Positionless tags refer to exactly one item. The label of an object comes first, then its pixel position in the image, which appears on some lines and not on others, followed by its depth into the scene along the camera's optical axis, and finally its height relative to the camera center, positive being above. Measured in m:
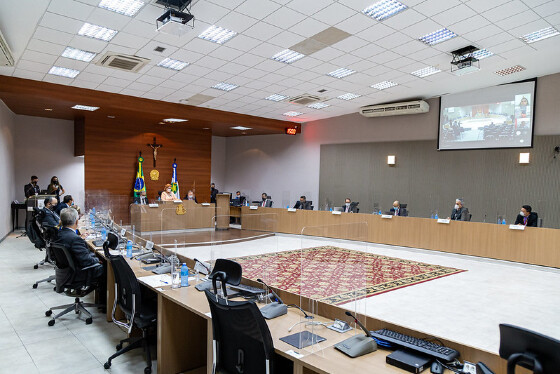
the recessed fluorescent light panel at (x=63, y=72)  7.61 +2.02
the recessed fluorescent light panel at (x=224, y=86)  8.96 +2.13
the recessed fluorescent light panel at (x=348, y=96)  10.10 +2.22
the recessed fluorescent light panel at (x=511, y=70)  7.95 +2.42
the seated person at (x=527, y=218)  7.48 -0.72
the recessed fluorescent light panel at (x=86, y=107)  9.96 +1.68
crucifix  13.13 +0.88
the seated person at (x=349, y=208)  10.41 -0.87
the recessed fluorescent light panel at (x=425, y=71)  8.04 +2.37
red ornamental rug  2.66 -1.58
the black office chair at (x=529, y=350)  1.35 -0.64
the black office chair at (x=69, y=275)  4.11 -1.19
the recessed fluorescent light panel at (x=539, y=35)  6.17 +2.50
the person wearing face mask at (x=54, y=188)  10.81 -0.58
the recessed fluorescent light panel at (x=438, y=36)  6.14 +2.41
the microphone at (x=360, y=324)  2.17 -0.89
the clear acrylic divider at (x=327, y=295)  2.29 -0.83
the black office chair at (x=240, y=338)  1.98 -0.92
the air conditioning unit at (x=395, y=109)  10.30 +2.00
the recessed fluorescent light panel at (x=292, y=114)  12.37 +2.06
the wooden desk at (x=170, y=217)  7.69 -1.07
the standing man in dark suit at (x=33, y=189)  10.66 -0.62
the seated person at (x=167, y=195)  10.88 -0.70
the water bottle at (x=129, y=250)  4.65 -1.01
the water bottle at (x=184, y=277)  3.37 -0.95
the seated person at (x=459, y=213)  8.33 -0.75
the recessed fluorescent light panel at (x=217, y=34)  6.04 +2.30
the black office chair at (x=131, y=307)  3.21 -1.23
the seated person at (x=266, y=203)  11.81 -0.94
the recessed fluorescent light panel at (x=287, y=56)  7.05 +2.30
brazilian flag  12.67 -0.38
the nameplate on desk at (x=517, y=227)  7.20 -0.88
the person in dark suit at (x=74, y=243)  4.13 -0.82
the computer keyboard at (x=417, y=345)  1.88 -0.88
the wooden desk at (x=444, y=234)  6.99 -1.20
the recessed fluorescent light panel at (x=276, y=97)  10.12 +2.12
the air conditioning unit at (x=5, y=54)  5.38 +1.71
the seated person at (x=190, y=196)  11.66 -0.74
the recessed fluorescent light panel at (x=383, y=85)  9.02 +2.29
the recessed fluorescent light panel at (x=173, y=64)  7.38 +2.16
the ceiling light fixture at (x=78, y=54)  6.62 +2.08
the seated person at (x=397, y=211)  9.33 -0.83
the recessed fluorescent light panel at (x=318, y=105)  11.17 +2.14
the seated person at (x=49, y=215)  6.11 -0.78
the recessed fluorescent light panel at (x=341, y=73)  8.08 +2.29
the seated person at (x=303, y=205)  11.00 -0.87
